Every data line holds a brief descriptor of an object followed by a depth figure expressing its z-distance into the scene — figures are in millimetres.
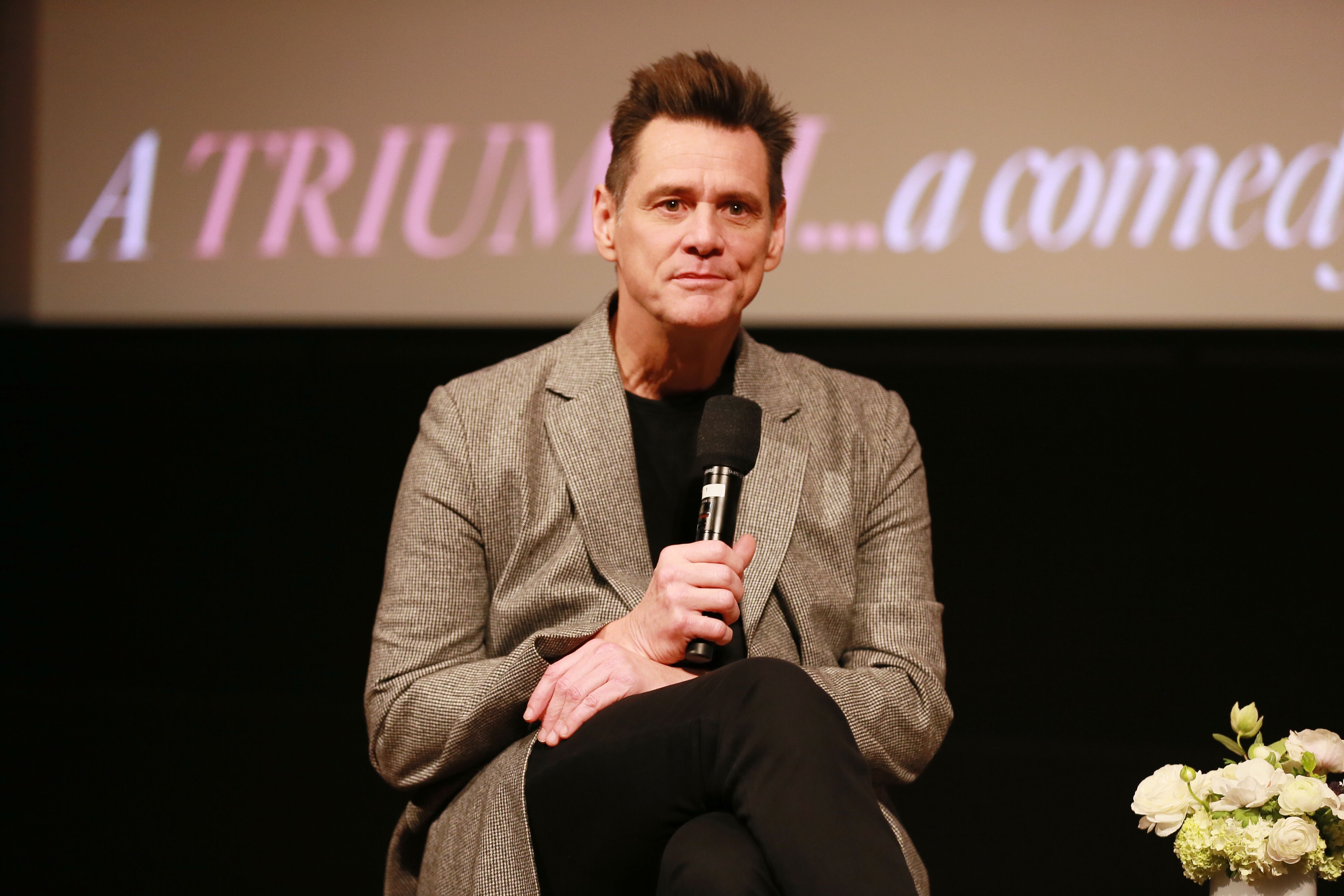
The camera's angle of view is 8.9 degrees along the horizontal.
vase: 7085
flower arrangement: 7068
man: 7052
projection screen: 7923
